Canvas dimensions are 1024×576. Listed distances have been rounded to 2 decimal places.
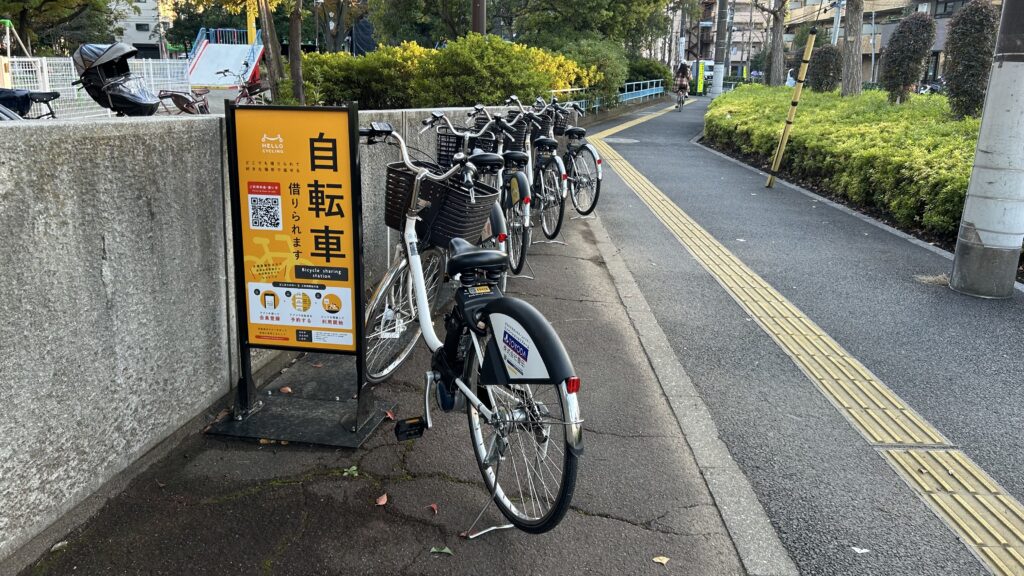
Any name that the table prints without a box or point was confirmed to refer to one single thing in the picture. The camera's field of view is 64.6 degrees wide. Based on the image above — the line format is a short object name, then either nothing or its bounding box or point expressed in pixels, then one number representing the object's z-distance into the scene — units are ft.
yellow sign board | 11.71
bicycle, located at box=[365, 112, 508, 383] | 14.24
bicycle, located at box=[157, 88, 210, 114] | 35.86
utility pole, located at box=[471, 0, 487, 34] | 50.16
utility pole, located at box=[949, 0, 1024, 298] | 19.63
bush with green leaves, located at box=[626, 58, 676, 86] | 134.14
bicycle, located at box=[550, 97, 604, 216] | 28.96
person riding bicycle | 105.29
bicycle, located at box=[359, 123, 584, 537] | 8.57
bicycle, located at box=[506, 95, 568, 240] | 26.13
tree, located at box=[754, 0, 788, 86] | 108.47
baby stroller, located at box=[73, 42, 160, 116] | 20.24
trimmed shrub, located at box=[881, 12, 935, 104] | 53.26
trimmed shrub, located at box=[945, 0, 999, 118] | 39.68
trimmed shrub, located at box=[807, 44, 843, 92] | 83.51
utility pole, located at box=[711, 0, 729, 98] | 142.92
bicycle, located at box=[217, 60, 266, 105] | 48.78
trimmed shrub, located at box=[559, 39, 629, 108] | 86.07
